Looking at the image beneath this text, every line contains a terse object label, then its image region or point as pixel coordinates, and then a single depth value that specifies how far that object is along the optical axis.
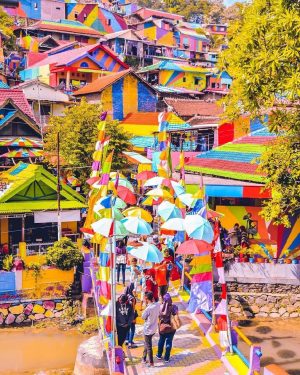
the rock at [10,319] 18.87
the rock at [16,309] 18.91
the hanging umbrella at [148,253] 13.16
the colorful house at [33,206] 21.14
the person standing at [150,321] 11.31
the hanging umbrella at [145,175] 22.64
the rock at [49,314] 19.28
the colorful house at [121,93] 41.81
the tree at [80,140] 28.25
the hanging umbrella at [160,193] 18.23
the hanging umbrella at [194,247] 12.84
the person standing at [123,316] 11.75
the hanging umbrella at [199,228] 12.60
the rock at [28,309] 19.05
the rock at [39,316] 19.17
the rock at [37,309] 19.19
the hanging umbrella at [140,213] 14.79
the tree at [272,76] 13.06
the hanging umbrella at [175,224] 14.67
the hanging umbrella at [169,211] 15.70
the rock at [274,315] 20.22
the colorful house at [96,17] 74.38
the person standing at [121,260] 17.80
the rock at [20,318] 18.95
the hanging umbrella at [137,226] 13.93
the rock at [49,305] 19.33
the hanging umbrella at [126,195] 19.14
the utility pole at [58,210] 20.42
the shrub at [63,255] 19.23
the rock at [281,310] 20.27
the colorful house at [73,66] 48.06
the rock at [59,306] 19.42
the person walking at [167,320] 11.34
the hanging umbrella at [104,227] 11.41
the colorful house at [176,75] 57.19
